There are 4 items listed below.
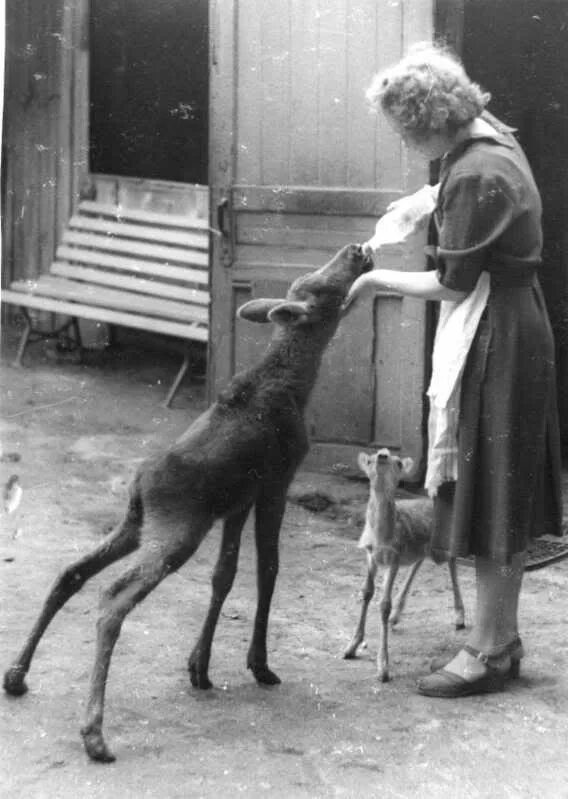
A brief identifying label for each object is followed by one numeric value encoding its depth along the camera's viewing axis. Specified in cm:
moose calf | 420
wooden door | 712
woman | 430
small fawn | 478
